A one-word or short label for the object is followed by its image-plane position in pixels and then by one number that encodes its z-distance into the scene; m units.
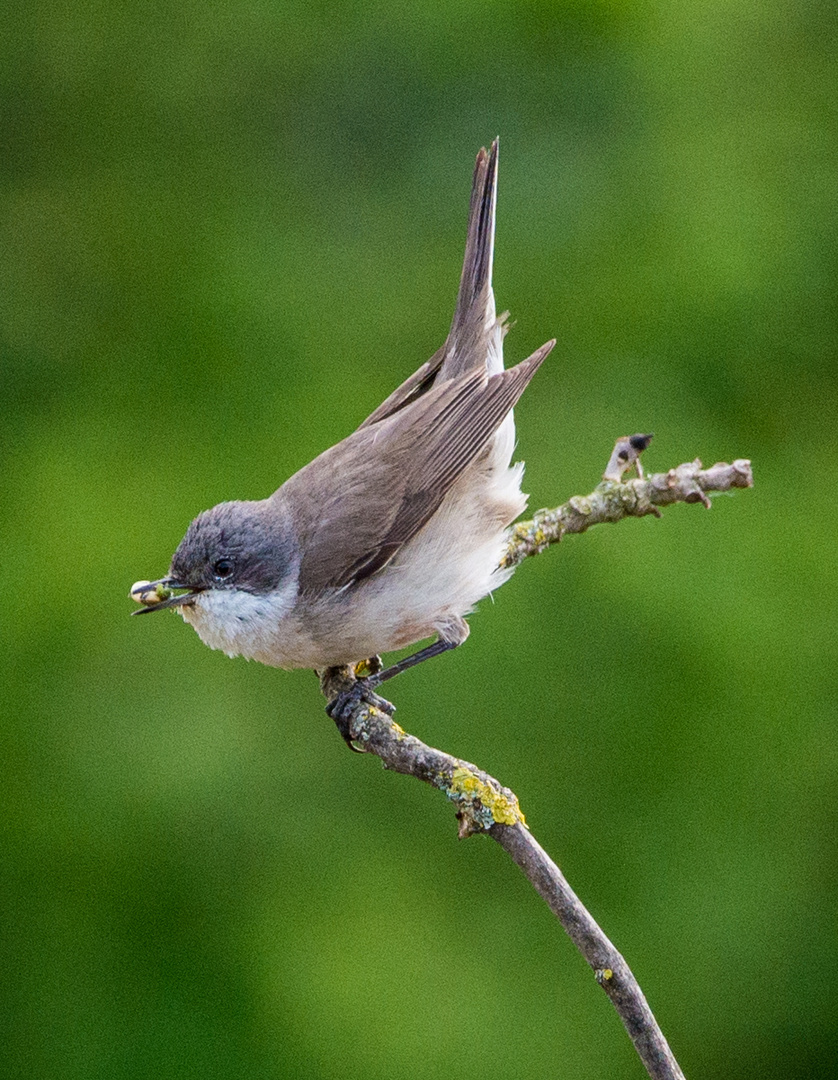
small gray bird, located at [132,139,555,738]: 6.70
